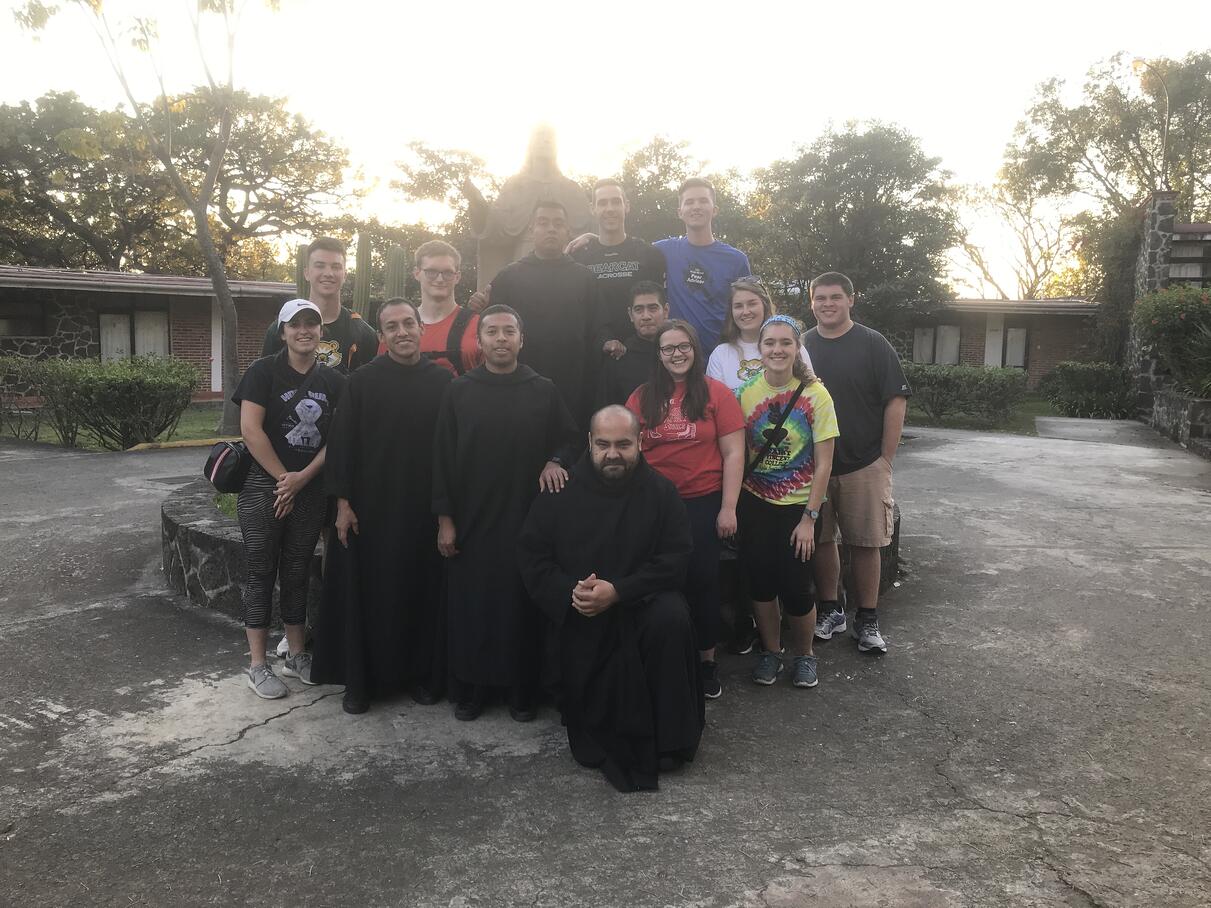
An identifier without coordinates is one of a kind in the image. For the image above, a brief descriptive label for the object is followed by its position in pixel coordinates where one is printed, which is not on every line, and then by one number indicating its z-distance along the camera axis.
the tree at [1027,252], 39.66
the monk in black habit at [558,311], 4.32
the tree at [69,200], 25.87
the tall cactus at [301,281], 7.11
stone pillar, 18.42
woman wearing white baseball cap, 3.85
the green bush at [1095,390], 19.80
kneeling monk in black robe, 3.28
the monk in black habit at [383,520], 3.87
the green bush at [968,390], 17.55
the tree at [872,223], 21.97
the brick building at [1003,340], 25.23
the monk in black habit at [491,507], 3.77
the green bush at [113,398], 12.19
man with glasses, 4.36
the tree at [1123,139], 28.16
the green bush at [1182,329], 13.68
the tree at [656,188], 25.47
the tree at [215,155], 13.95
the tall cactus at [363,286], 7.59
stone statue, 6.35
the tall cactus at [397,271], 7.21
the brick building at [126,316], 18.72
